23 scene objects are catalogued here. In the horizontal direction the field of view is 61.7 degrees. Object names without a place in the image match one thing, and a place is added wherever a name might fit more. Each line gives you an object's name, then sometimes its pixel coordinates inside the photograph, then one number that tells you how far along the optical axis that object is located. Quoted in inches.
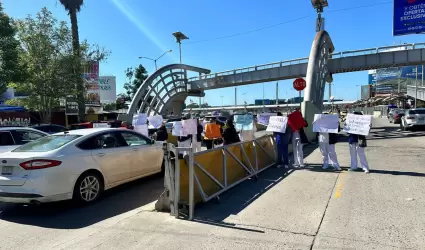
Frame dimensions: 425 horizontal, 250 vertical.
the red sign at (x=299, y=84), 725.1
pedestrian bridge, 1191.6
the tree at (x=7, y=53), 665.0
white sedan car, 242.2
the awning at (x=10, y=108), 907.5
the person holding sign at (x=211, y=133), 519.8
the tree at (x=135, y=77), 2965.1
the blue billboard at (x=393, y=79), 3852.9
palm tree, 919.7
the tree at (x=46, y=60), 845.2
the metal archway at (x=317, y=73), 737.0
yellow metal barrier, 243.4
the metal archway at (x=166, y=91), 1736.6
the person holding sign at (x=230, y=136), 429.7
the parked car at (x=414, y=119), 929.5
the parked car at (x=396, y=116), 1402.7
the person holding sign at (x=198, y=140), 519.6
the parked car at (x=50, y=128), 638.5
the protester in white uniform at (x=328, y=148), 376.2
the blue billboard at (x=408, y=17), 844.6
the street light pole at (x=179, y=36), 2351.4
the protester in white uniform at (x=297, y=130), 397.1
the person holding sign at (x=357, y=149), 355.6
